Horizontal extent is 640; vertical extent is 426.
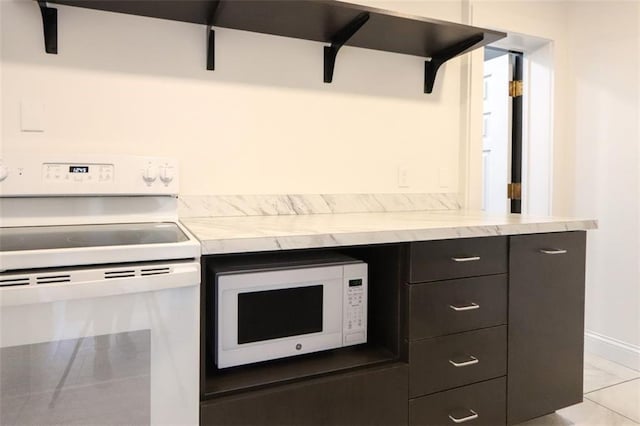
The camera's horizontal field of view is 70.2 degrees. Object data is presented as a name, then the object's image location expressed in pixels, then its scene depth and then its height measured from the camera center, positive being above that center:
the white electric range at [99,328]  0.99 -0.29
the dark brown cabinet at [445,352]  1.34 -0.51
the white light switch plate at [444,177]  2.33 +0.13
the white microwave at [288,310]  1.38 -0.35
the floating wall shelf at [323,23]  1.61 +0.72
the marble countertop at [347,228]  1.25 -0.09
